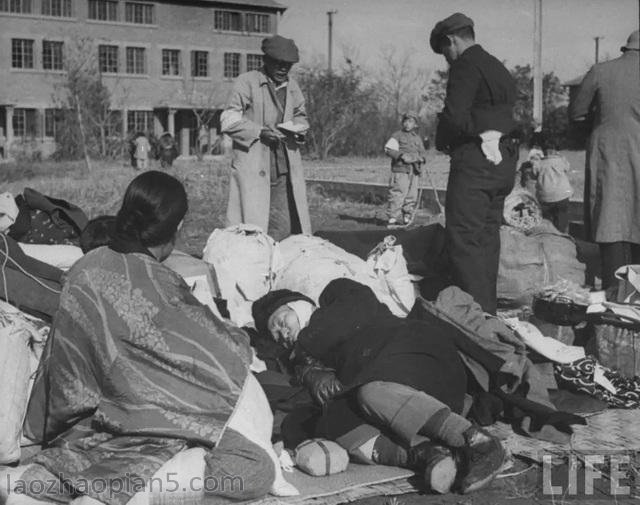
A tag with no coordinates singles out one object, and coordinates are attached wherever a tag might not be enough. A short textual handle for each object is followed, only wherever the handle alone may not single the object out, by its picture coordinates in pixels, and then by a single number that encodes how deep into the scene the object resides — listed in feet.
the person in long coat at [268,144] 21.74
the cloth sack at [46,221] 16.43
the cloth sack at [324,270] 17.43
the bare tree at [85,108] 123.86
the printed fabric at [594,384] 14.80
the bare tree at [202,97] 148.25
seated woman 10.42
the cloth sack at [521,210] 21.01
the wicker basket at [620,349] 15.72
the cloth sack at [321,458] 11.74
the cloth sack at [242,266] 18.17
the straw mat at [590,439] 12.67
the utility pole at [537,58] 69.31
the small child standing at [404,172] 42.32
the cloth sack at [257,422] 10.87
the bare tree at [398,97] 130.11
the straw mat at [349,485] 11.12
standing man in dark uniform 18.16
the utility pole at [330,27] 171.94
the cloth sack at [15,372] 11.39
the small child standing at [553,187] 22.90
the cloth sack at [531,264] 19.29
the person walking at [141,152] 89.10
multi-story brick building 142.00
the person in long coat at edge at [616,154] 20.20
